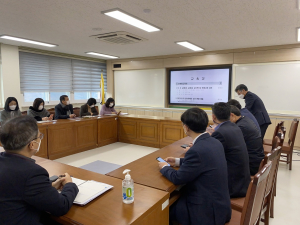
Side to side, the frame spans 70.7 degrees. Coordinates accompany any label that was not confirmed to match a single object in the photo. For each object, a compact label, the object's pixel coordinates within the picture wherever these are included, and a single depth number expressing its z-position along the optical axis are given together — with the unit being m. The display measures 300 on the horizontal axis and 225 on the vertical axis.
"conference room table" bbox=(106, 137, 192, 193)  1.65
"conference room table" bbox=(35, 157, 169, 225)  1.18
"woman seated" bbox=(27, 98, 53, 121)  4.67
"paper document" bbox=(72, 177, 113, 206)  1.34
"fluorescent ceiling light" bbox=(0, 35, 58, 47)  4.70
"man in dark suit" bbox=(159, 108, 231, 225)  1.45
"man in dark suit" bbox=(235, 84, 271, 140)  4.21
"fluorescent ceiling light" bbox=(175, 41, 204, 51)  5.13
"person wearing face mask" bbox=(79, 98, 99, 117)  5.64
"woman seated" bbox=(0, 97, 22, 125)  4.40
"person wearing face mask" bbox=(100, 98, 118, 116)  5.93
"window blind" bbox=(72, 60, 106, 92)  7.41
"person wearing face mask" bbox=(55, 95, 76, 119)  5.08
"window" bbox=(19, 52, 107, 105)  6.09
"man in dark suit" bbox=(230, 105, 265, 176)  2.39
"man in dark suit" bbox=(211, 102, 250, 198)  1.84
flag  7.84
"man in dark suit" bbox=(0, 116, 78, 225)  1.07
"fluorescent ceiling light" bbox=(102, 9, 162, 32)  3.14
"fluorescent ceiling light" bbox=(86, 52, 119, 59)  6.73
